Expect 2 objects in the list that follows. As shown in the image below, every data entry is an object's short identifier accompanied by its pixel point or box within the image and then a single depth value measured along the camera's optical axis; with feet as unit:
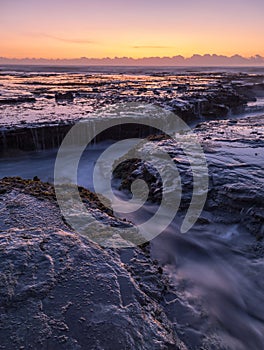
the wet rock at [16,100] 52.04
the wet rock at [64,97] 57.52
